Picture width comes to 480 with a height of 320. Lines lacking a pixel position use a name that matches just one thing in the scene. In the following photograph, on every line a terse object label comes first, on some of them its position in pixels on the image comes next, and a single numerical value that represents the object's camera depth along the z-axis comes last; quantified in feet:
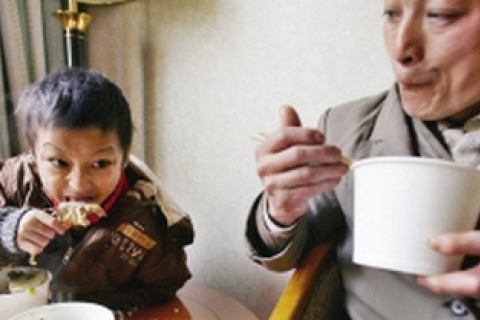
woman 1.88
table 2.91
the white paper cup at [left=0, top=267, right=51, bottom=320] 2.37
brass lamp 3.97
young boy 2.81
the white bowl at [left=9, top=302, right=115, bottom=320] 2.24
